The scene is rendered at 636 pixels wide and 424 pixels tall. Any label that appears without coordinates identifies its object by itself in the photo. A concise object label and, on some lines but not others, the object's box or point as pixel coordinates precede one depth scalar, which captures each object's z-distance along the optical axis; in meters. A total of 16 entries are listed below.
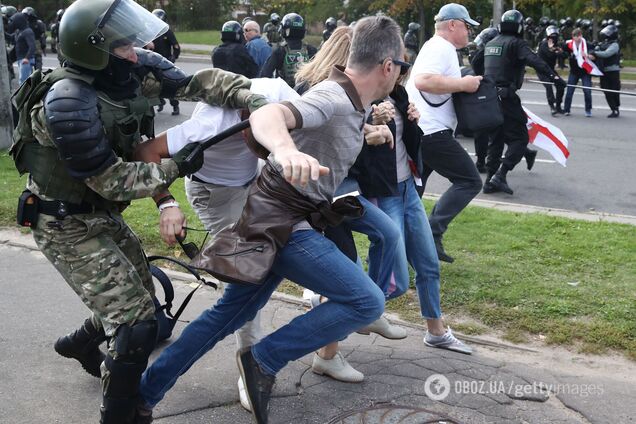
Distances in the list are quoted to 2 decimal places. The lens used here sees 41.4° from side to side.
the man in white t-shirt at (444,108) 5.66
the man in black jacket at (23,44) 15.27
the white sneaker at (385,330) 4.48
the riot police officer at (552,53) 15.38
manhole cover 3.65
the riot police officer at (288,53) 10.52
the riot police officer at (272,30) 16.15
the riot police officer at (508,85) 8.53
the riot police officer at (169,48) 13.15
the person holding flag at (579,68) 15.37
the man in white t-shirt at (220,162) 3.49
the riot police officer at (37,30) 16.48
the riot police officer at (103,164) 3.12
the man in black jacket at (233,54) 11.00
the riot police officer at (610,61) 15.16
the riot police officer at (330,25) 16.16
